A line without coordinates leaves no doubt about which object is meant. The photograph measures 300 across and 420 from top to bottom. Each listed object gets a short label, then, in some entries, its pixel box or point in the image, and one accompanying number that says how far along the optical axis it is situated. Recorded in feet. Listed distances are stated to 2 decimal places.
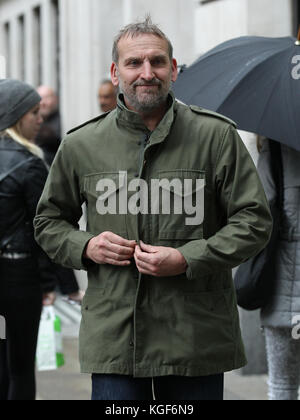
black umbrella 22.70
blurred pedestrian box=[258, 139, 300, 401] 23.86
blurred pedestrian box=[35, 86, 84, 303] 53.01
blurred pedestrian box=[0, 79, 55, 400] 25.25
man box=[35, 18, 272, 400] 17.12
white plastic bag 30.96
